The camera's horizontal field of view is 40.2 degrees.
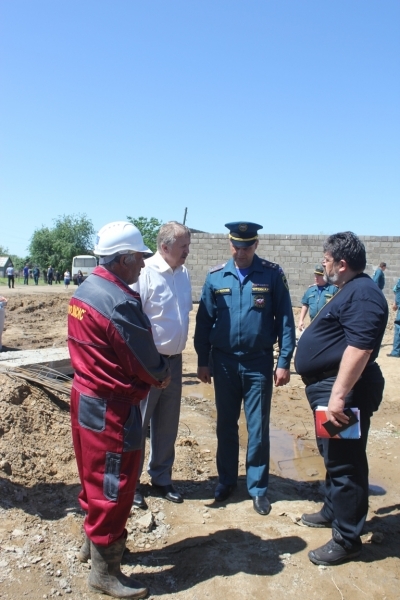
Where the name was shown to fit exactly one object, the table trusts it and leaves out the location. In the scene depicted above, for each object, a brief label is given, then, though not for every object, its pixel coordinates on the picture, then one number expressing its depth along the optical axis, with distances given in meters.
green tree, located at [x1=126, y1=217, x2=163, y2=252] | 53.39
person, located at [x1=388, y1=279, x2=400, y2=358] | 10.76
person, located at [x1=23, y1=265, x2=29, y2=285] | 39.56
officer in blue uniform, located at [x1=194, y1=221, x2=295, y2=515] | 4.00
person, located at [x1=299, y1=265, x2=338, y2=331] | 8.27
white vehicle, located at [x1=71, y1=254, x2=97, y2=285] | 35.88
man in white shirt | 3.88
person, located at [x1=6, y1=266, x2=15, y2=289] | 28.62
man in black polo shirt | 3.13
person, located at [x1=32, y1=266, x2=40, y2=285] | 39.96
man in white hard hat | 2.69
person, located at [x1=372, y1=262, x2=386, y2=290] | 14.20
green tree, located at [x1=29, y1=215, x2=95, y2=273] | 55.13
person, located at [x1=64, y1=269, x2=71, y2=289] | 32.78
